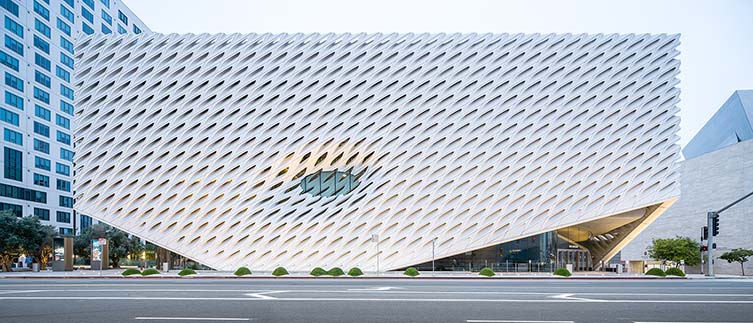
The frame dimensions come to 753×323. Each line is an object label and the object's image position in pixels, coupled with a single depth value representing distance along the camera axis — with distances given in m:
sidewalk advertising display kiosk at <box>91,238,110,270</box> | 49.24
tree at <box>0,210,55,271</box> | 53.09
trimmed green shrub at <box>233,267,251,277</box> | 37.80
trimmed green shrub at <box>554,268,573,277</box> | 38.47
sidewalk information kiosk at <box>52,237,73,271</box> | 46.88
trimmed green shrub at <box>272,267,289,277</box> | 38.02
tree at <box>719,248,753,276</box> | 49.31
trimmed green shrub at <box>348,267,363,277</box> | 37.28
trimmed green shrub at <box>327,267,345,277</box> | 37.72
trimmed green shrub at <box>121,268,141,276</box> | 37.06
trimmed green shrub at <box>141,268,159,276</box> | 37.60
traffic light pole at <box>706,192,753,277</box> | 38.94
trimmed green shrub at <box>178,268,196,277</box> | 38.34
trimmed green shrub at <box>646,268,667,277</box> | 39.23
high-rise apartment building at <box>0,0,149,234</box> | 69.88
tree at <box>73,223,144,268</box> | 61.91
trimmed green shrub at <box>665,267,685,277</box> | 39.27
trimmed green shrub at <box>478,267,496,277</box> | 38.62
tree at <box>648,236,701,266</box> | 51.50
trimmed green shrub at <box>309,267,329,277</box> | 37.89
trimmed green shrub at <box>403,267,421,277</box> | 38.22
